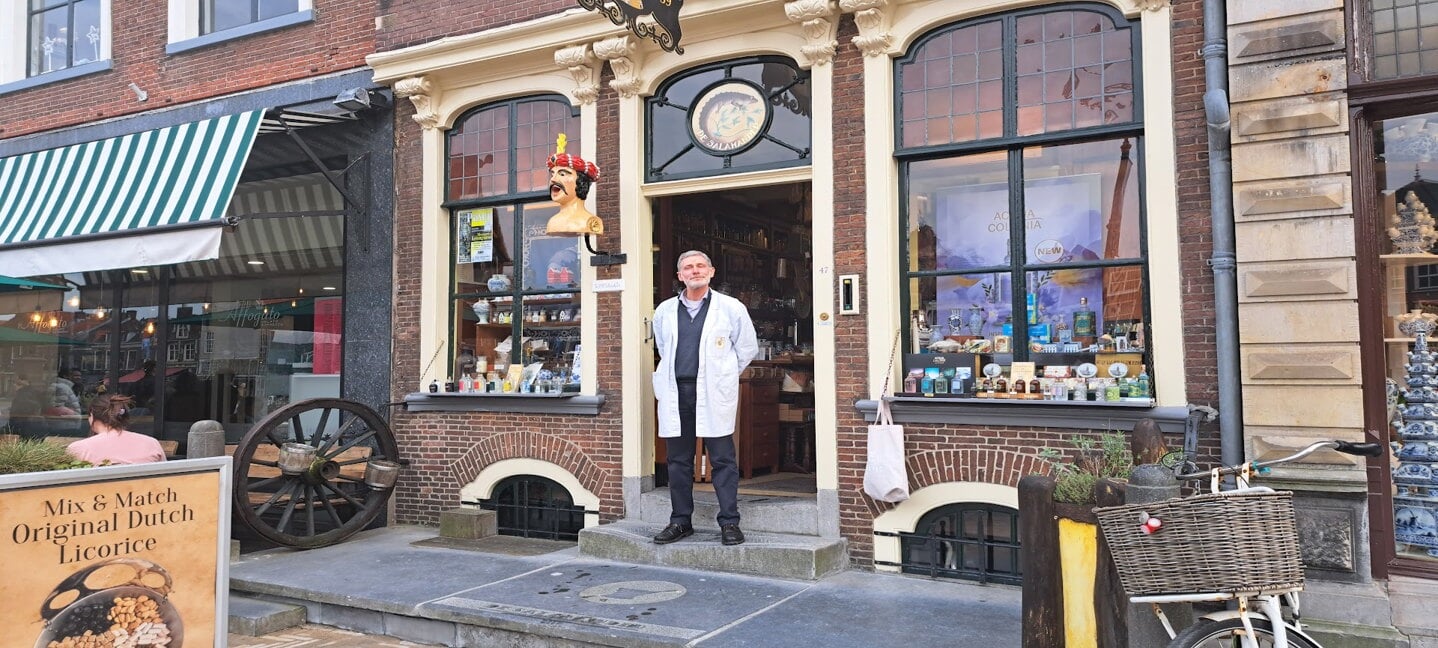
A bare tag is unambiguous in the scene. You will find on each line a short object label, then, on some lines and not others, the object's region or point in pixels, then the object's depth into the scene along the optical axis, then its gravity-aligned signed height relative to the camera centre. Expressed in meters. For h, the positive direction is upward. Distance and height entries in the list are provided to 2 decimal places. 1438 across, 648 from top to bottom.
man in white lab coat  7.08 -0.14
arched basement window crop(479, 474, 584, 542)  8.50 -1.24
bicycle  3.72 -0.76
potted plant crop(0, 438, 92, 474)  4.55 -0.40
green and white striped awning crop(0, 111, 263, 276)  8.83 +1.65
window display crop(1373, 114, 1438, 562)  5.94 +0.39
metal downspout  5.95 +0.63
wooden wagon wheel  7.91 -0.90
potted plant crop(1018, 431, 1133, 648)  4.64 -0.96
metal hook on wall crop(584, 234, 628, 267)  8.13 +0.83
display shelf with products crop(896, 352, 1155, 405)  6.49 -0.14
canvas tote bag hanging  6.80 -0.72
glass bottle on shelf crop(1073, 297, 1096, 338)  6.68 +0.23
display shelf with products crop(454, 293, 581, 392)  8.67 +0.23
